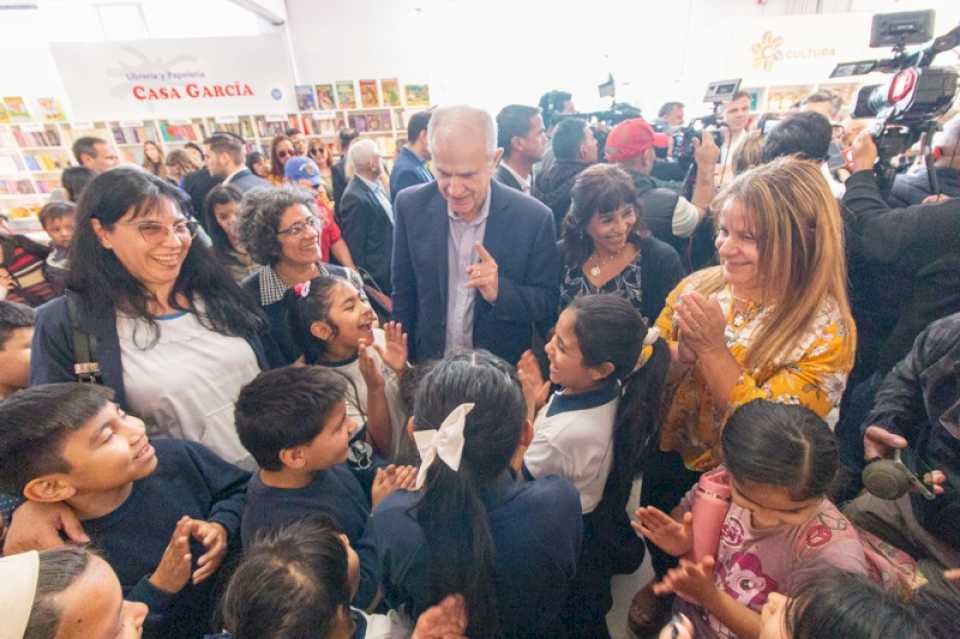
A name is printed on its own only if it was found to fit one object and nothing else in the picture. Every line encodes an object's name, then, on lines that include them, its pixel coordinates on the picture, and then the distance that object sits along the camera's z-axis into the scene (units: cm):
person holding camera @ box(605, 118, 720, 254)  215
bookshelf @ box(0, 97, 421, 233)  632
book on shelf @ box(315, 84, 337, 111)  690
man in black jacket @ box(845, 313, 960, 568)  98
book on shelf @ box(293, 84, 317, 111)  683
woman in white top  116
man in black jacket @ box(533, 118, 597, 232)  259
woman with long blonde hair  106
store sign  538
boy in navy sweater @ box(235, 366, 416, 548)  106
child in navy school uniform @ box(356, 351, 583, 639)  84
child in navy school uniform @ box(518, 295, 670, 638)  119
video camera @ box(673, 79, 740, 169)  300
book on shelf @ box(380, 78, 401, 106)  698
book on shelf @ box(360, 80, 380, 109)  697
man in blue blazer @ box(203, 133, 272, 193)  306
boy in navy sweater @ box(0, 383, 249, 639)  92
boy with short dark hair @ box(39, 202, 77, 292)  255
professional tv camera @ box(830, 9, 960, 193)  146
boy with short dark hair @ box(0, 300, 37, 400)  132
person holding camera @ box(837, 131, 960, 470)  136
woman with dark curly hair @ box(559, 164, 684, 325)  174
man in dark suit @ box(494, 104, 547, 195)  274
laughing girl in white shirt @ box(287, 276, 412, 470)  152
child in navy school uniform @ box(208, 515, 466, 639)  72
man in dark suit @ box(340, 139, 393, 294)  280
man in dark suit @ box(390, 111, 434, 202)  297
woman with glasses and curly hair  171
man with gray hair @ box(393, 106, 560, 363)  154
